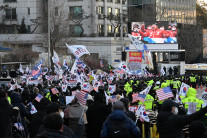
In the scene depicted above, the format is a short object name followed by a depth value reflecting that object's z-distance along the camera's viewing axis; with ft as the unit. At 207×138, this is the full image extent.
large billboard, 185.47
